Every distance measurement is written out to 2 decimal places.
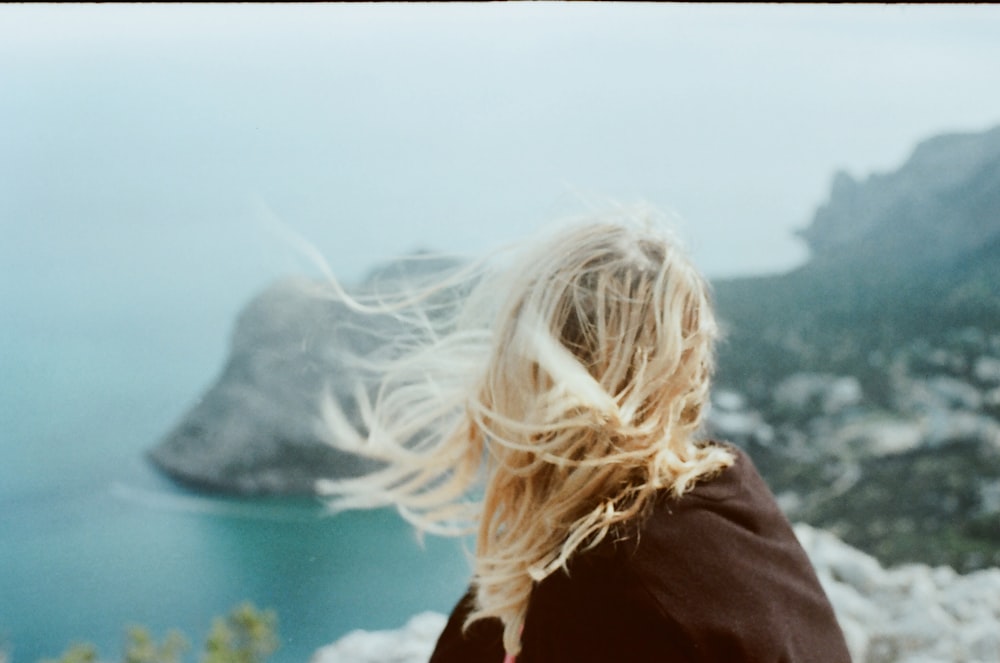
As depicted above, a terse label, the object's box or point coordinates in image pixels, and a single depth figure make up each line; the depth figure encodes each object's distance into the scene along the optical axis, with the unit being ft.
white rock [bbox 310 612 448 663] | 7.35
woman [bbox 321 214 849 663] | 3.49
